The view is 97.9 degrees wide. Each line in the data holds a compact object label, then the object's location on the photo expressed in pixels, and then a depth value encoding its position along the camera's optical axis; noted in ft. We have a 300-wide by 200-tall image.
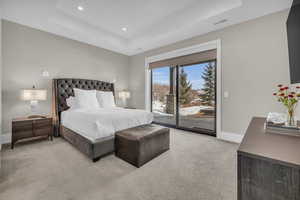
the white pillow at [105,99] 12.88
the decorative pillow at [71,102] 11.41
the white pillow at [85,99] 11.30
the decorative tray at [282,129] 3.99
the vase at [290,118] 4.53
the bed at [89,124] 7.29
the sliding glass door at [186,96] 12.79
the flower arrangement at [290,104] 4.53
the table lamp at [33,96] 9.68
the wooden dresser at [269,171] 2.22
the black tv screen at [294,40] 5.34
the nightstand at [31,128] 9.00
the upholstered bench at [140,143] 6.88
